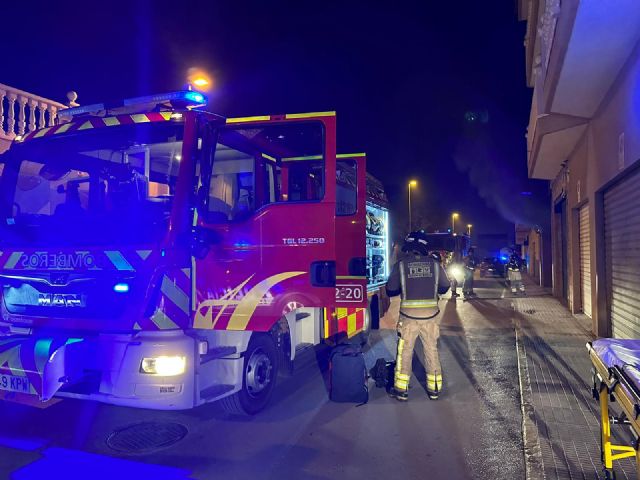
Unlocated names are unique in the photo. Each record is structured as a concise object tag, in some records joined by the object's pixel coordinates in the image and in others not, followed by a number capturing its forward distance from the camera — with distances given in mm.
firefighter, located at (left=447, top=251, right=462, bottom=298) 17188
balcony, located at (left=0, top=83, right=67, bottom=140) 8945
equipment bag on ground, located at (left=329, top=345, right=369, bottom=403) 5441
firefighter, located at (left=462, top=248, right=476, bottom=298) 16844
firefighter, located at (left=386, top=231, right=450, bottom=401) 5820
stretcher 2684
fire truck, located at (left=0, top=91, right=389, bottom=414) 4148
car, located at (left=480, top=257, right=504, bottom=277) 29297
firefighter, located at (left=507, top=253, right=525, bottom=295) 17281
